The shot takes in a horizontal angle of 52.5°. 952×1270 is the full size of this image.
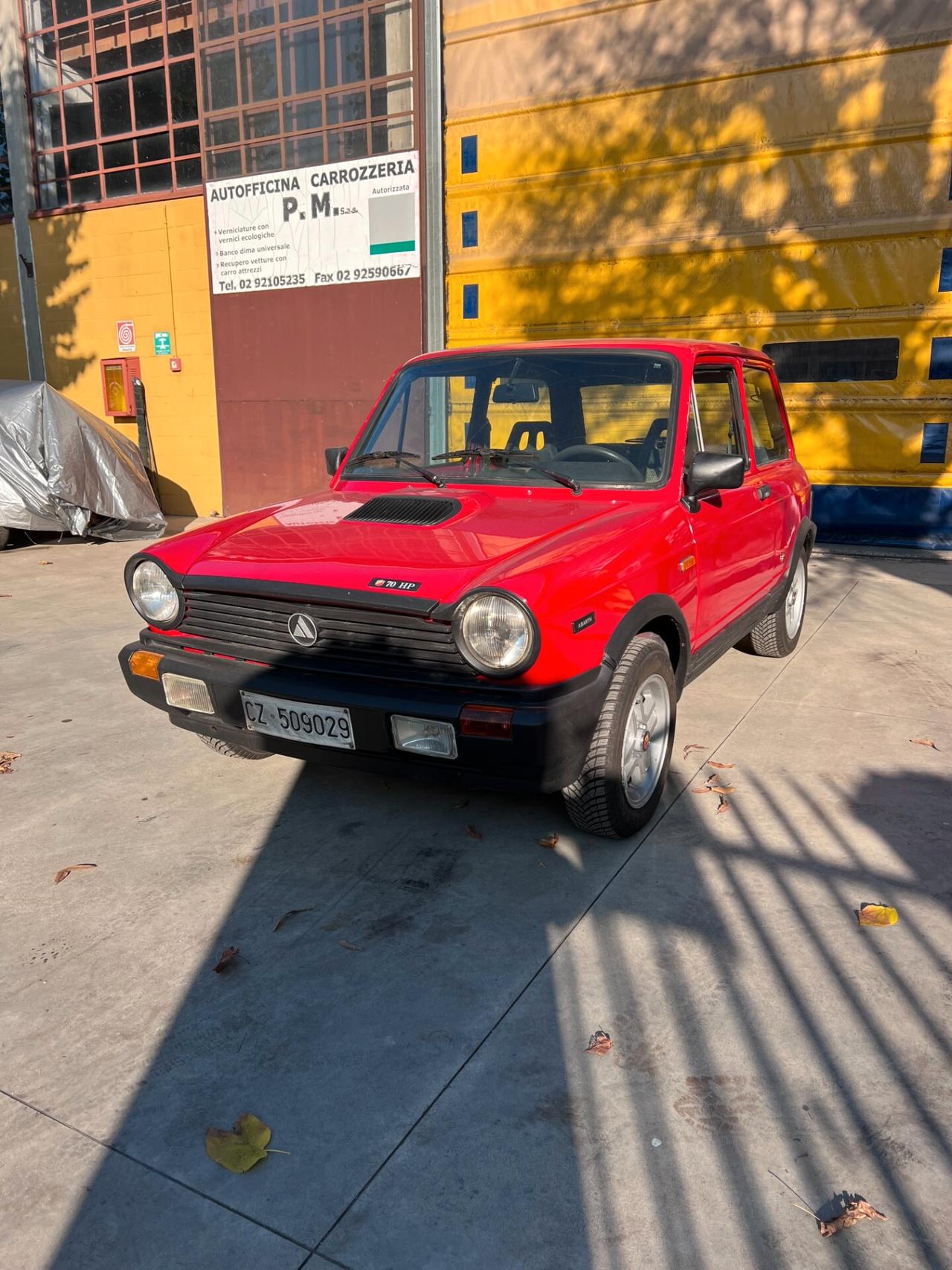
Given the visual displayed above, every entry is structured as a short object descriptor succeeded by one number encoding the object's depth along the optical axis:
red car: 2.92
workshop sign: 10.67
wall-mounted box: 13.16
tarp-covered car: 9.84
